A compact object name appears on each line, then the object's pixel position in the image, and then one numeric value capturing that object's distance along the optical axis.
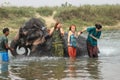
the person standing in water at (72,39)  13.95
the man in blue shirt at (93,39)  14.07
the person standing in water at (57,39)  14.11
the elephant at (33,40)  14.12
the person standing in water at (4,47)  12.91
